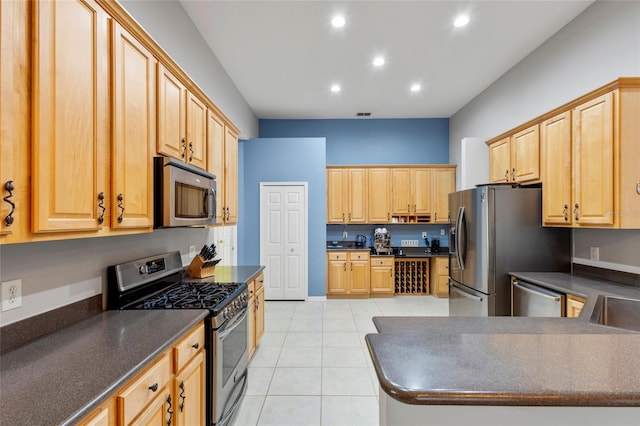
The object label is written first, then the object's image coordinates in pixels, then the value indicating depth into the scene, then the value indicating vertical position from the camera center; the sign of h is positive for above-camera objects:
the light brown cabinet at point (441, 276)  5.57 -1.14
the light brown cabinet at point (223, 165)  2.80 +0.49
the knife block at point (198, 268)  2.83 -0.50
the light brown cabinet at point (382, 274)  5.62 -1.11
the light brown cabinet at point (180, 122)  1.92 +0.66
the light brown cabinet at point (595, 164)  2.24 +0.40
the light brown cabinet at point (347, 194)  5.84 +0.37
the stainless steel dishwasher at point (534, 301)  2.43 -0.76
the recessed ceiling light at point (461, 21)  3.02 +1.93
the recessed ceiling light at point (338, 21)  3.04 +1.94
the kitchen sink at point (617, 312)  2.06 -0.68
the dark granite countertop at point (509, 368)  0.83 -0.49
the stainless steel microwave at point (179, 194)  1.86 +0.13
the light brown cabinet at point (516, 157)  3.12 +0.64
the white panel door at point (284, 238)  5.37 -0.43
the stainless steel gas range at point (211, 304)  1.84 -0.58
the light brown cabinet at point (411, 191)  5.84 +0.43
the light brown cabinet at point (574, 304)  2.23 -0.68
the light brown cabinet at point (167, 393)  1.06 -0.75
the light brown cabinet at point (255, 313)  2.92 -1.01
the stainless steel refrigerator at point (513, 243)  3.05 -0.30
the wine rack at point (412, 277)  5.86 -1.22
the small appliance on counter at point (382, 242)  5.76 -0.54
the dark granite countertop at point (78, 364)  0.88 -0.56
